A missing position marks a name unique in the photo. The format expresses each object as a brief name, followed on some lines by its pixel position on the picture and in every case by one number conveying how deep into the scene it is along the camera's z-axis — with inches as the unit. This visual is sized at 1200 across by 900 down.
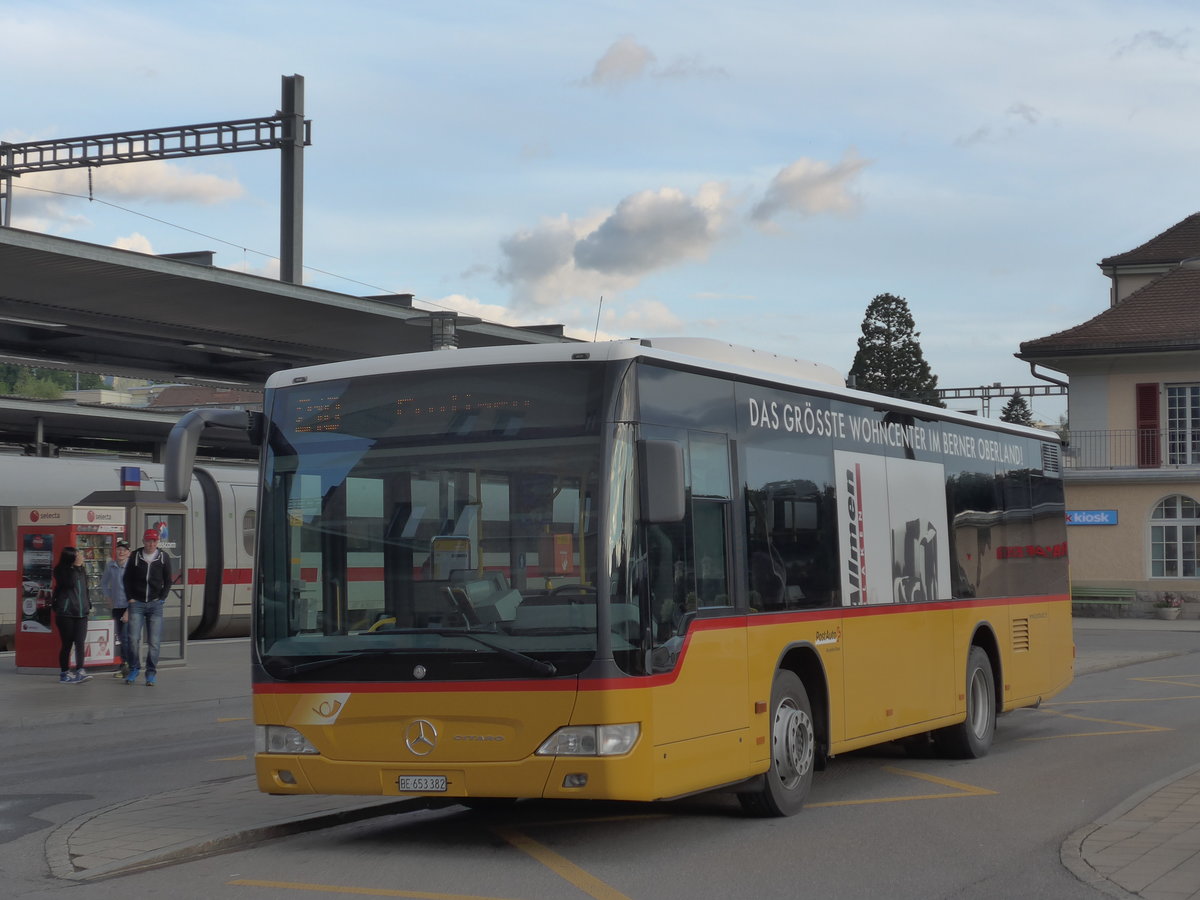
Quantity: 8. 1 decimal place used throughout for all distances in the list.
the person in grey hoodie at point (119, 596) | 807.7
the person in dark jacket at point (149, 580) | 755.4
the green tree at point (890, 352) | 3147.1
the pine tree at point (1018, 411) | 5049.2
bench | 1820.9
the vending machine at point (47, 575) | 847.7
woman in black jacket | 786.2
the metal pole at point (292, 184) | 986.7
